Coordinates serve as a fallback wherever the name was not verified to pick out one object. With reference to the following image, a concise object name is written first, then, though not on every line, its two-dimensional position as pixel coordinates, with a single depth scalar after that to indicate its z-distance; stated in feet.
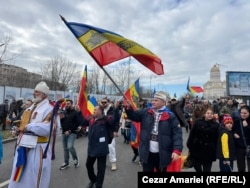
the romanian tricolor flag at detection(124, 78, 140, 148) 16.81
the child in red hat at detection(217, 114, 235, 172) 10.67
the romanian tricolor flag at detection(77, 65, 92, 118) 13.74
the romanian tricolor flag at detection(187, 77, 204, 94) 38.22
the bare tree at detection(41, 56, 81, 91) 81.77
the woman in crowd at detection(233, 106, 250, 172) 11.89
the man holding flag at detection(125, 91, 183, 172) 8.93
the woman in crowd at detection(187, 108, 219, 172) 10.65
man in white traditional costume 8.16
